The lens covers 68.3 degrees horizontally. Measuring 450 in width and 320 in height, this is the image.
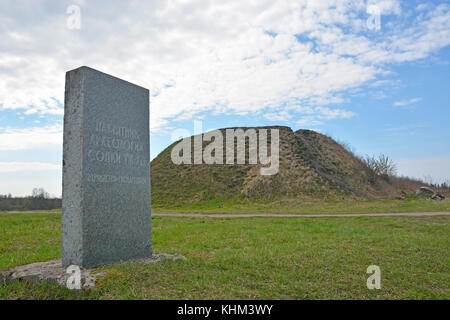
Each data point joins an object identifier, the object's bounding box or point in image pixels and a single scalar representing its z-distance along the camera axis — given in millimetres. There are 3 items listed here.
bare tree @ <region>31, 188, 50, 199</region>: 38712
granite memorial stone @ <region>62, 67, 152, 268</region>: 6156
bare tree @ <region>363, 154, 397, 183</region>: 40362
